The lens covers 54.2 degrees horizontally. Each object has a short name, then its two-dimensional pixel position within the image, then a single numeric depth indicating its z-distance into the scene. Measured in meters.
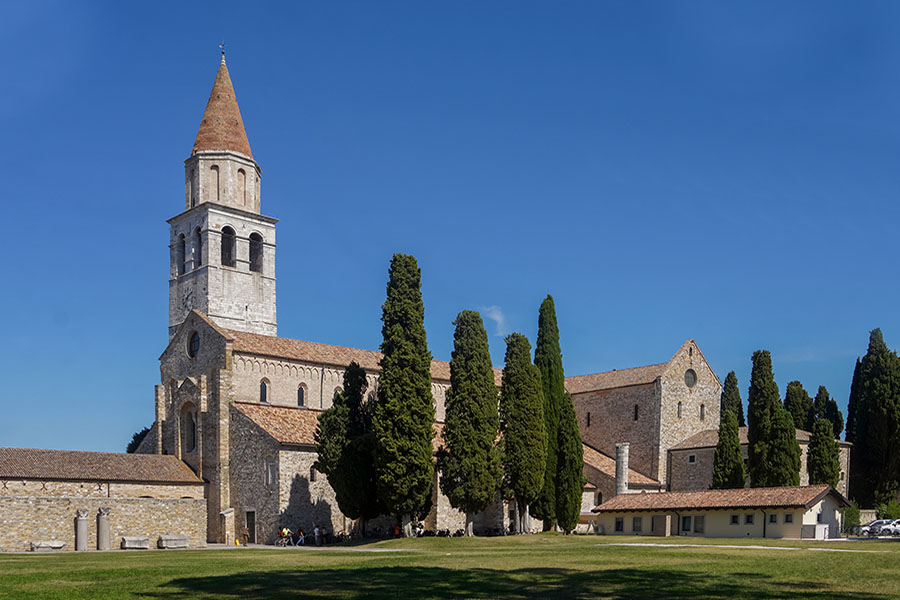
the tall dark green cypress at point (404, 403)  41.78
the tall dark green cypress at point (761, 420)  52.99
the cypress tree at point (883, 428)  64.81
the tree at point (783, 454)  52.28
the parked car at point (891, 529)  46.97
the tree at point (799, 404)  75.25
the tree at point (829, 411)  79.69
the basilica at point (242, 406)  45.50
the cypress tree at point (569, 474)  48.72
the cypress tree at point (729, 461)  52.88
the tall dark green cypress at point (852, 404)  77.06
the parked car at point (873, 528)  48.47
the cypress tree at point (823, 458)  57.94
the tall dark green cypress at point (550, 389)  48.69
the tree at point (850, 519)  51.47
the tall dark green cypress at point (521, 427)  46.16
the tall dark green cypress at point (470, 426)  43.62
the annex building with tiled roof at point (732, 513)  41.94
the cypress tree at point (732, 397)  77.06
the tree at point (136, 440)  71.75
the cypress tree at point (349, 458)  42.97
